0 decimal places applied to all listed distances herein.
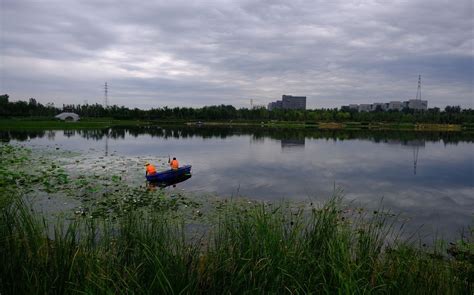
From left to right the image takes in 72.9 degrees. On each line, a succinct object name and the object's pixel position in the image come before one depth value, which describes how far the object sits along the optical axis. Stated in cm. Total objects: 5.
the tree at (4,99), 7330
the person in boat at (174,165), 1638
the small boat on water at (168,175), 1505
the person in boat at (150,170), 1535
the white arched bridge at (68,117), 8446
